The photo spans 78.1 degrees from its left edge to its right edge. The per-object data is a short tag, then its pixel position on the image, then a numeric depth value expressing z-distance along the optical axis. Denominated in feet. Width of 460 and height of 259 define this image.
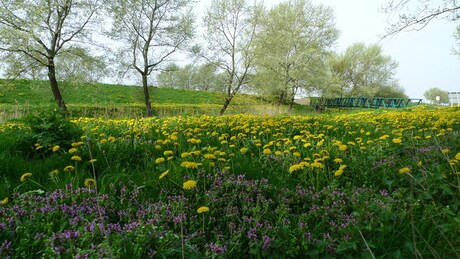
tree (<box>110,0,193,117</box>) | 57.21
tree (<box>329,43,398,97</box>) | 151.64
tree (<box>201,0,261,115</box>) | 65.26
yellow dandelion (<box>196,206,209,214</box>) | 5.30
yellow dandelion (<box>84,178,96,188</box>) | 6.19
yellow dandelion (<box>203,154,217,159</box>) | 8.36
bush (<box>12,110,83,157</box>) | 11.06
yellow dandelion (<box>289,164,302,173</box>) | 7.90
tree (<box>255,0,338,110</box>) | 80.38
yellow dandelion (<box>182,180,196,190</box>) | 5.88
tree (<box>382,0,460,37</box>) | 22.70
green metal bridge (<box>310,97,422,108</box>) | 90.13
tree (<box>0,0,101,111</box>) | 41.04
